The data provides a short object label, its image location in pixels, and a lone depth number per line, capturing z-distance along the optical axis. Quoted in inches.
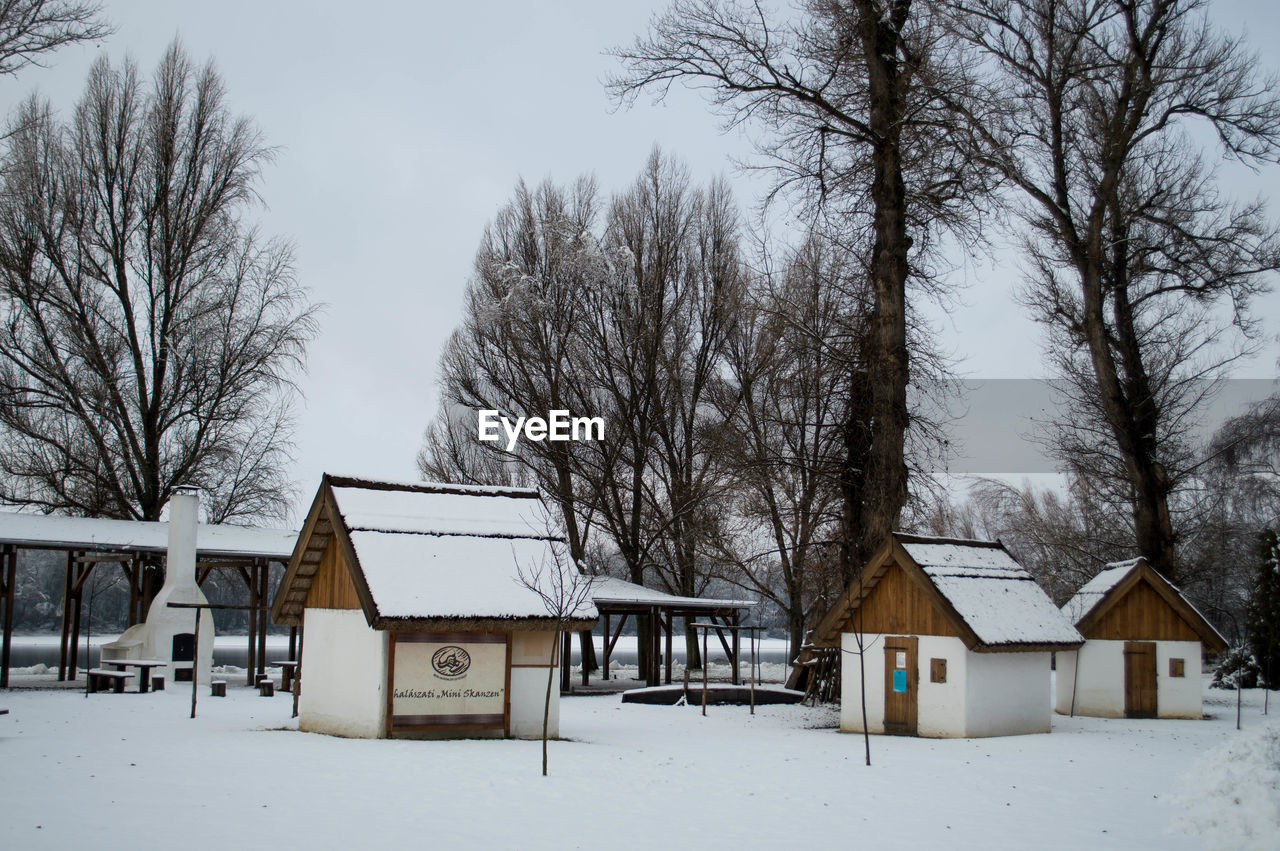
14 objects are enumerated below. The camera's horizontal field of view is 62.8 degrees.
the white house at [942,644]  704.4
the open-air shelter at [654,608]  1136.8
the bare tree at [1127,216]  975.0
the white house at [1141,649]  879.1
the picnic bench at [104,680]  920.3
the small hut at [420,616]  619.2
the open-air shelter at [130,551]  969.5
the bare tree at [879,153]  796.6
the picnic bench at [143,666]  921.5
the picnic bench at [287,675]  986.6
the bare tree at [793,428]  922.7
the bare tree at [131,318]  1162.0
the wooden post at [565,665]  978.7
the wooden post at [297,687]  754.9
